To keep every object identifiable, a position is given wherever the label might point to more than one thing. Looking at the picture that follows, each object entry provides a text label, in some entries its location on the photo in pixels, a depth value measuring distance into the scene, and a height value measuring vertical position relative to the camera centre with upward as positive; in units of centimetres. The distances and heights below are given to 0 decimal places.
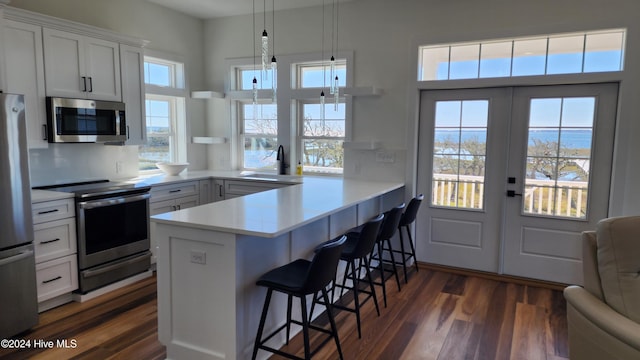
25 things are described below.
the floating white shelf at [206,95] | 525 +51
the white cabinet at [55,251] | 322 -94
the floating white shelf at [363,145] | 443 -8
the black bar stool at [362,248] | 289 -77
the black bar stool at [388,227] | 346 -74
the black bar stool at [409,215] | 386 -71
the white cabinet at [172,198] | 420 -67
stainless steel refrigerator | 274 -64
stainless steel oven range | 350 -86
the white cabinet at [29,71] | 323 +48
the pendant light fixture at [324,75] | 490 +73
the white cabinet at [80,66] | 352 +59
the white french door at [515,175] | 386 -35
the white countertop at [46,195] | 318 -50
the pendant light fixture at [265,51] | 276 +56
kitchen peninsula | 235 -80
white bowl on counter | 488 -39
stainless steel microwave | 353 +11
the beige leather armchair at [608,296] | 191 -76
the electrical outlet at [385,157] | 455 -20
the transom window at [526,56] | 370 +80
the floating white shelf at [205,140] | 534 -7
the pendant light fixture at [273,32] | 498 +125
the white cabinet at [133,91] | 416 +43
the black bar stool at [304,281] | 227 -82
